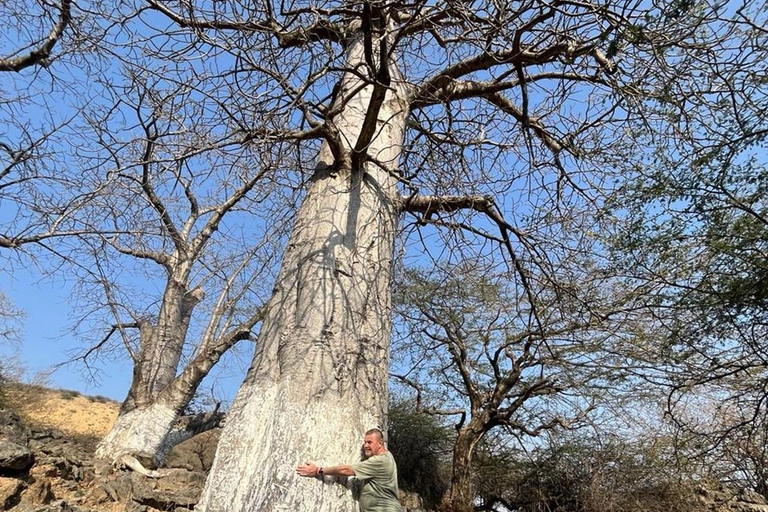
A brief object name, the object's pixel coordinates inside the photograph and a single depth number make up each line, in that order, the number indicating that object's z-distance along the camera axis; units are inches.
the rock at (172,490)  181.3
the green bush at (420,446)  441.7
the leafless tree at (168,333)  212.7
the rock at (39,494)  149.4
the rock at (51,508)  126.1
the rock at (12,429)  218.5
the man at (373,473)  73.8
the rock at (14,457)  163.6
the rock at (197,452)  394.9
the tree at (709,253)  173.5
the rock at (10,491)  141.4
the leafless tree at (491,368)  340.8
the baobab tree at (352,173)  77.0
